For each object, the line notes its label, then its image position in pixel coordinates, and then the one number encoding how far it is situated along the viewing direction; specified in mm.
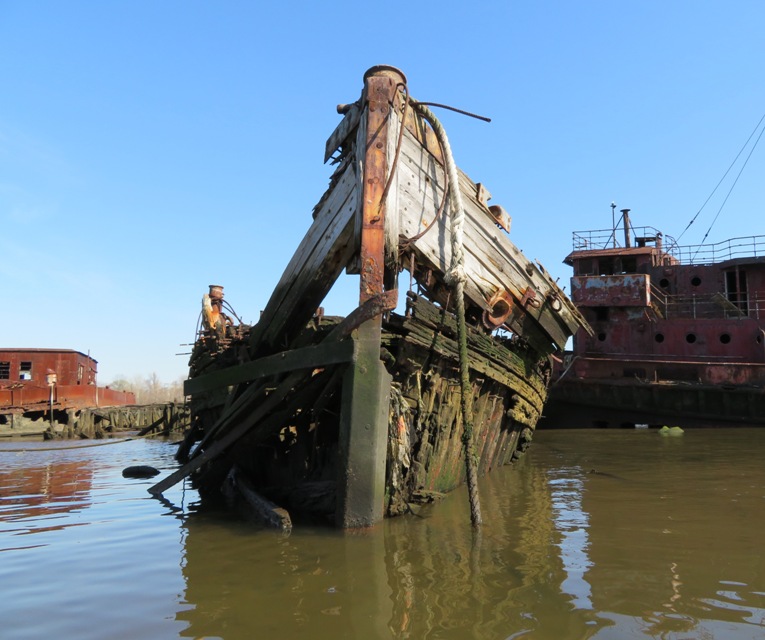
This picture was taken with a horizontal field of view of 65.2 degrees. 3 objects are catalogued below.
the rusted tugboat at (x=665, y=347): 17172
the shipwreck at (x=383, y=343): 5125
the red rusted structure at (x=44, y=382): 27922
